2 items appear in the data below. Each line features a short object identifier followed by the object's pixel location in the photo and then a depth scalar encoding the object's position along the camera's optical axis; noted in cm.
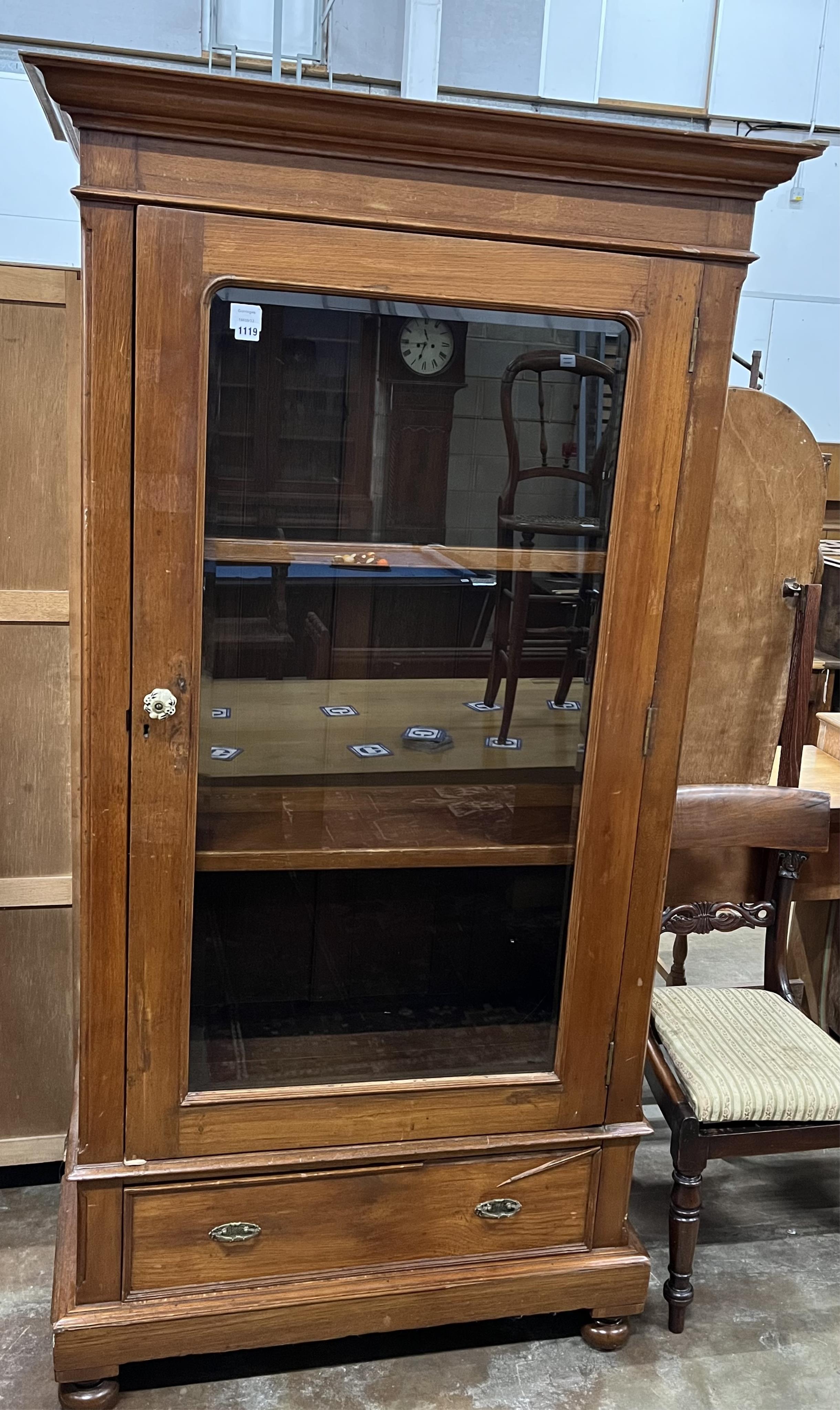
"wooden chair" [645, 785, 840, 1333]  157
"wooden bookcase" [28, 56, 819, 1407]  115
